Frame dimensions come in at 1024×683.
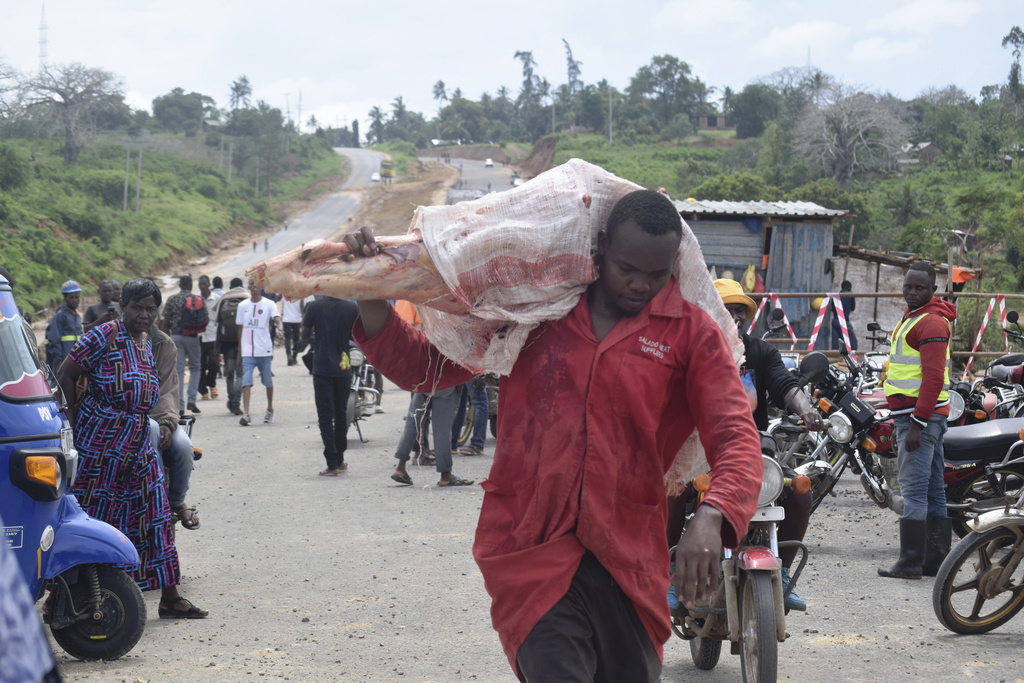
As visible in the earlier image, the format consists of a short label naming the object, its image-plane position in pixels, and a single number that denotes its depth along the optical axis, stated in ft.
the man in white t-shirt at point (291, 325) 68.85
